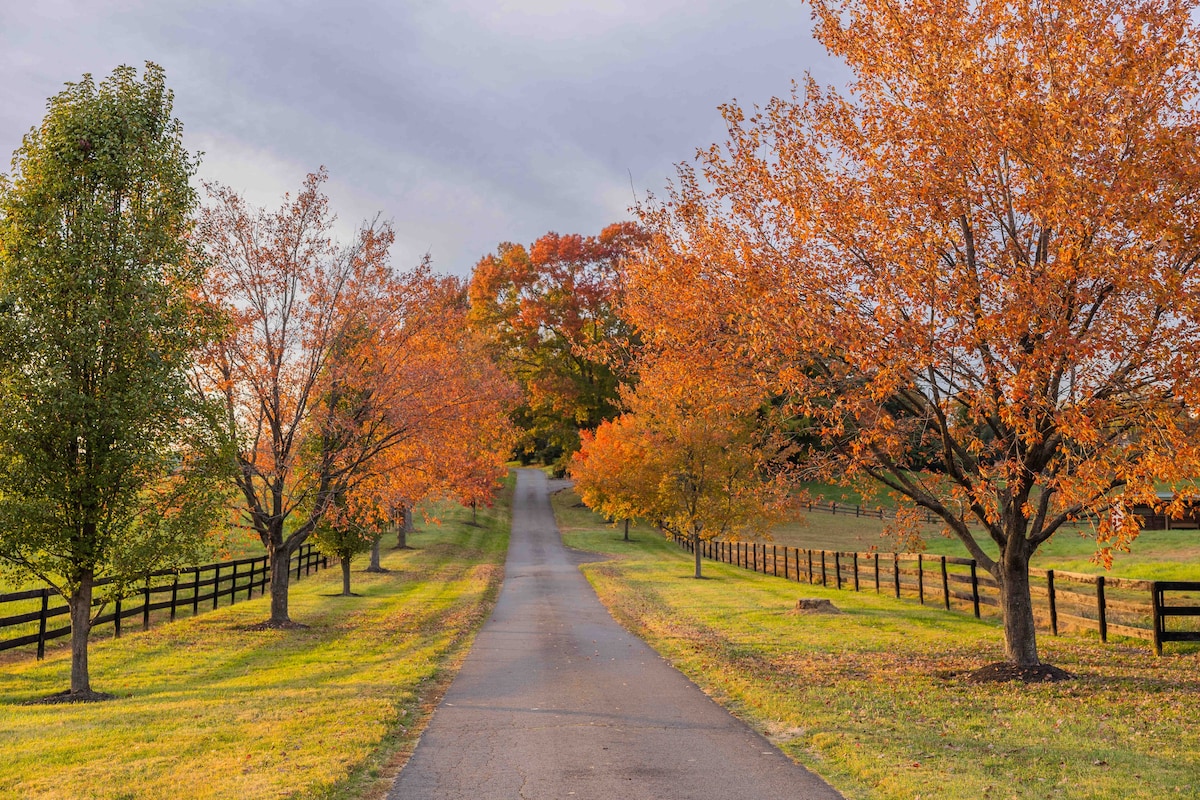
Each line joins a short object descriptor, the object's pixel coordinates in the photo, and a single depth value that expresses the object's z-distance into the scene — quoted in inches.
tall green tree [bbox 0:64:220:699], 484.1
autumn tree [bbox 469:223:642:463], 2869.1
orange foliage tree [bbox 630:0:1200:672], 363.6
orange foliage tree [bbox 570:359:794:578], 1369.3
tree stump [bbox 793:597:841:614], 801.6
